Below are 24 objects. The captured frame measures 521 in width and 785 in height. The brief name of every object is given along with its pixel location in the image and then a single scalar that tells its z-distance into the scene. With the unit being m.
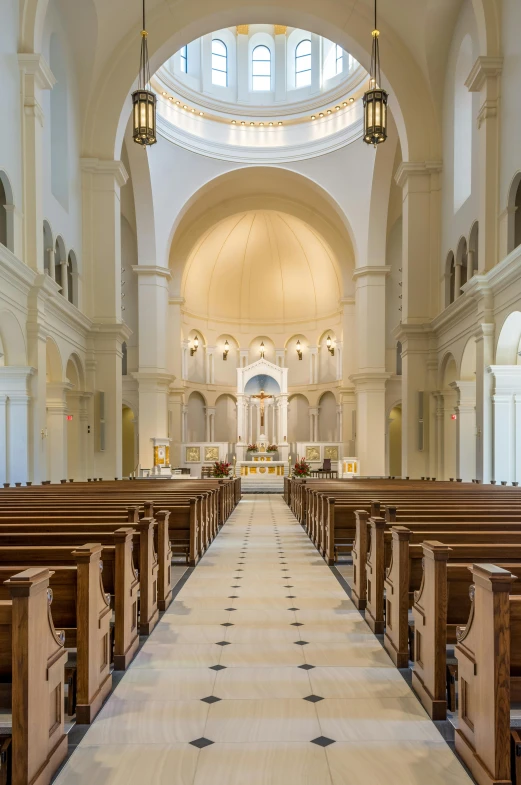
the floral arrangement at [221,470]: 22.82
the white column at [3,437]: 12.10
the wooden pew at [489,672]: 2.82
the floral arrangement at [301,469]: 22.55
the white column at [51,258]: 14.50
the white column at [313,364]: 30.47
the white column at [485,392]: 12.33
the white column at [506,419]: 12.16
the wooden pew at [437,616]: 3.71
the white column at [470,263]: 14.51
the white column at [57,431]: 15.52
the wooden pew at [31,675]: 2.76
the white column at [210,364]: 30.41
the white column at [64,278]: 15.55
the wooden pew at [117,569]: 4.33
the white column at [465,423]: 15.48
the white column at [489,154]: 12.56
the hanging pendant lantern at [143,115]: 10.97
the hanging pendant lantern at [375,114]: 10.54
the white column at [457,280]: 15.48
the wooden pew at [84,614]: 3.63
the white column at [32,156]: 12.23
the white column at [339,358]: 28.20
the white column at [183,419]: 27.31
